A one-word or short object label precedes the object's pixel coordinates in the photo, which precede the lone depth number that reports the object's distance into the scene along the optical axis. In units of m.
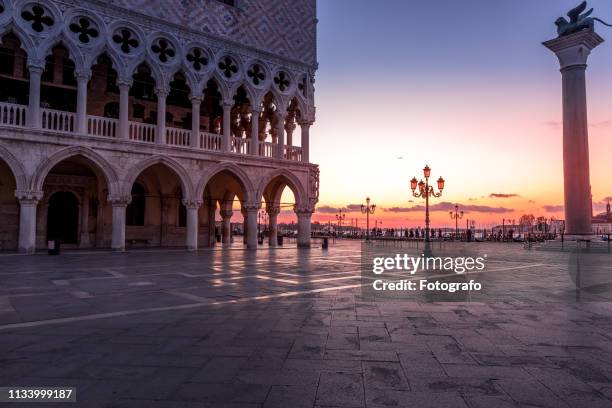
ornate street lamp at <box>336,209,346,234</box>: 85.00
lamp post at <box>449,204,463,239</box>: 62.18
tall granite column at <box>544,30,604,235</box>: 24.06
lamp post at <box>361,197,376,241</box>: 51.86
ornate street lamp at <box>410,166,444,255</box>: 20.30
